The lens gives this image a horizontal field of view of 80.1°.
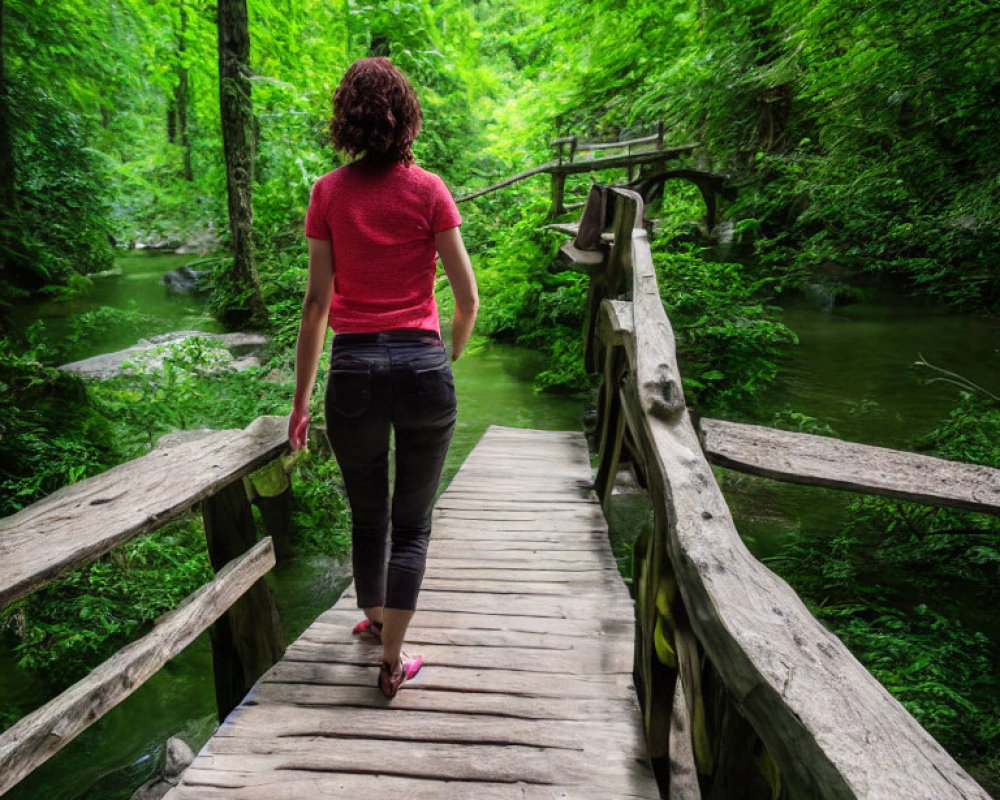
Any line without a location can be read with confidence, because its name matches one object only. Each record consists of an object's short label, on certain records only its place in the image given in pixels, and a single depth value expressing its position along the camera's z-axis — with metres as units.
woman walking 1.95
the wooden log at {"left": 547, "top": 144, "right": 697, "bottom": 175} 12.12
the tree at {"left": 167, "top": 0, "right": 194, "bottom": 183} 18.22
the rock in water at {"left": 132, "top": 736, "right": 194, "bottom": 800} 2.72
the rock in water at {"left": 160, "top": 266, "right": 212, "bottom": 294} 14.19
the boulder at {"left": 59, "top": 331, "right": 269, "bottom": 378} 7.95
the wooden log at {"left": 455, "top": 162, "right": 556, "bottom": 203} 11.04
